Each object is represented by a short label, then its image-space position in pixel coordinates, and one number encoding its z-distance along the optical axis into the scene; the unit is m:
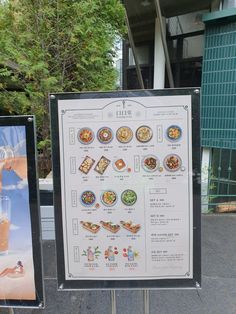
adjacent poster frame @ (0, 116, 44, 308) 1.86
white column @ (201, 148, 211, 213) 5.03
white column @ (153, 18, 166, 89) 9.40
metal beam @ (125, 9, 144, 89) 6.17
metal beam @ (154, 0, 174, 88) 6.32
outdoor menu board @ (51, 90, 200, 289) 1.83
